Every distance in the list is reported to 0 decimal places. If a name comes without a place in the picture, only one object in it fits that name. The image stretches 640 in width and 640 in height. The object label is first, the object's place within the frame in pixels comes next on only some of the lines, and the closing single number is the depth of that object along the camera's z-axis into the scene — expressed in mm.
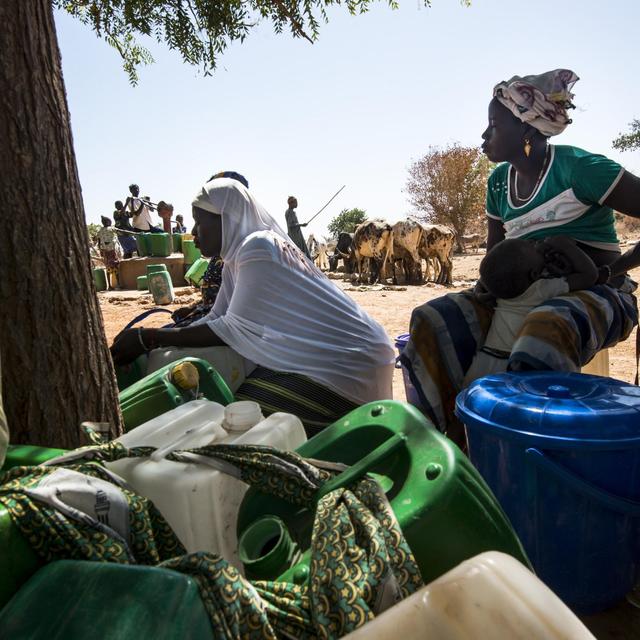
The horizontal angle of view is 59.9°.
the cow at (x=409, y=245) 16047
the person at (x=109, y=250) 14328
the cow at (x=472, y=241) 27052
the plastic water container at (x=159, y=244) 14164
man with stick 11860
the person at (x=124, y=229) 15945
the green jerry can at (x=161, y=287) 10398
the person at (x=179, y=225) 21469
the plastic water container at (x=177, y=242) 16378
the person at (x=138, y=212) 16109
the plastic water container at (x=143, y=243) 14295
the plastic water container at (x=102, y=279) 14117
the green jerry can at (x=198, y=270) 7575
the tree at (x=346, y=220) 31766
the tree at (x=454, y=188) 26719
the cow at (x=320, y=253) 21422
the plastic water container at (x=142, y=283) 13117
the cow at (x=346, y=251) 18750
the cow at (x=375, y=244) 16109
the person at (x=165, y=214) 17531
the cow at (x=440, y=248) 16062
